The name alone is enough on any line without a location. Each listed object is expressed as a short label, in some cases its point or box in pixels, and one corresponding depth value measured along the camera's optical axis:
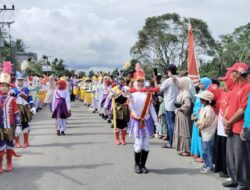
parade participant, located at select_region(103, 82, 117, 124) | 12.73
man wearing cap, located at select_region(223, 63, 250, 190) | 6.54
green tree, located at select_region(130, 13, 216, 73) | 57.44
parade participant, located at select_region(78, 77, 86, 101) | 29.30
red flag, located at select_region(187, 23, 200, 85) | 10.23
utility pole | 36.94
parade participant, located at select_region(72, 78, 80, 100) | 31.70
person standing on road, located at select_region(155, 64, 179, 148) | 10.58
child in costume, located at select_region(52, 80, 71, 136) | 13.14
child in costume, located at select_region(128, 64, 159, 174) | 8.16
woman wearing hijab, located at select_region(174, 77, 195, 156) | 9.78
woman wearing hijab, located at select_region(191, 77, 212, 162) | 8.80
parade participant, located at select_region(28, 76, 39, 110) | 20.52
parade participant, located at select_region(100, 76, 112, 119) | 13.64
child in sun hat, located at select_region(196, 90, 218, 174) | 8.11
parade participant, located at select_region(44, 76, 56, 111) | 18.41
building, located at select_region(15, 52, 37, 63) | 90.06
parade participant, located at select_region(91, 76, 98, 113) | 21.50
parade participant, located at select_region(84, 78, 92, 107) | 25.52
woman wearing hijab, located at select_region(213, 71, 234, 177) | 7.11
